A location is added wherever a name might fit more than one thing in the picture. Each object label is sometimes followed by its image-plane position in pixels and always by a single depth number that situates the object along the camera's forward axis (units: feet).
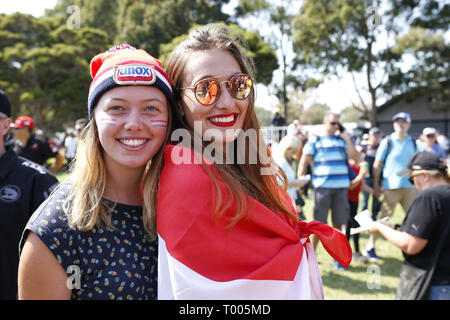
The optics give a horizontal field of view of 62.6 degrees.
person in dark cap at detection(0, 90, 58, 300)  7.23
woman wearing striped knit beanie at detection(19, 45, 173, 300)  4.09
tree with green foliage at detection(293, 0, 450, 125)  69.05
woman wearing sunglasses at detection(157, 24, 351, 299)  4.04
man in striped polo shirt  16.83
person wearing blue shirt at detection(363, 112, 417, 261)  19.01
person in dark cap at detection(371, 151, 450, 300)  8.74
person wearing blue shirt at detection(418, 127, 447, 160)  26.43
